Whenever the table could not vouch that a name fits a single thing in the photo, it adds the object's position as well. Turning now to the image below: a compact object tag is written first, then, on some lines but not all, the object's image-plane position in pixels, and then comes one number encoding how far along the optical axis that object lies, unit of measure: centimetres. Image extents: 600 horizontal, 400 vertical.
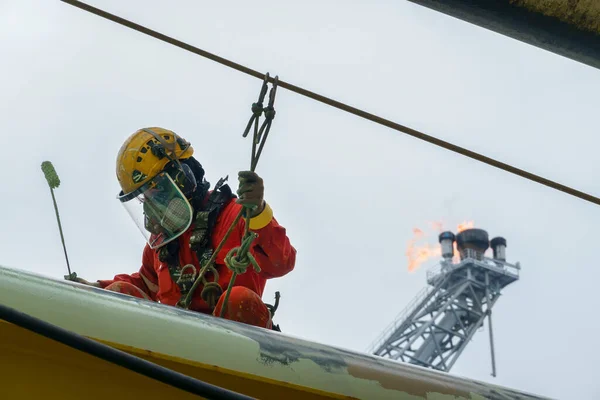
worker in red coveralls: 747
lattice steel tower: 6182
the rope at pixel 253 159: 626
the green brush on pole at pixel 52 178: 702
